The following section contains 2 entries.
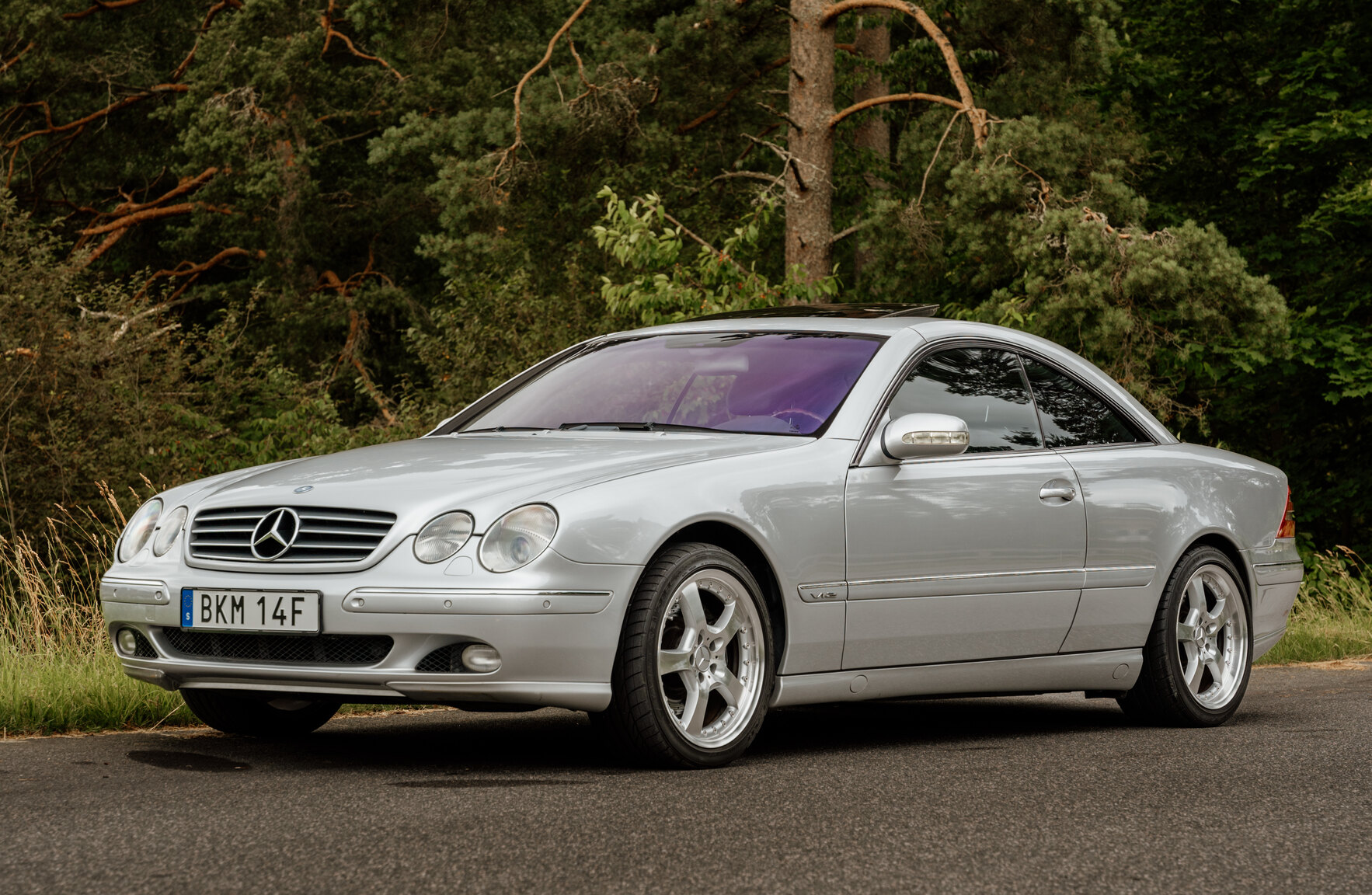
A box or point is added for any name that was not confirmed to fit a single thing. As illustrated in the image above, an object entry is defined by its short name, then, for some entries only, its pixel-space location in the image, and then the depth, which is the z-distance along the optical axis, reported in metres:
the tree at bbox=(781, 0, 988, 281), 41.35
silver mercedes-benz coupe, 10.53
